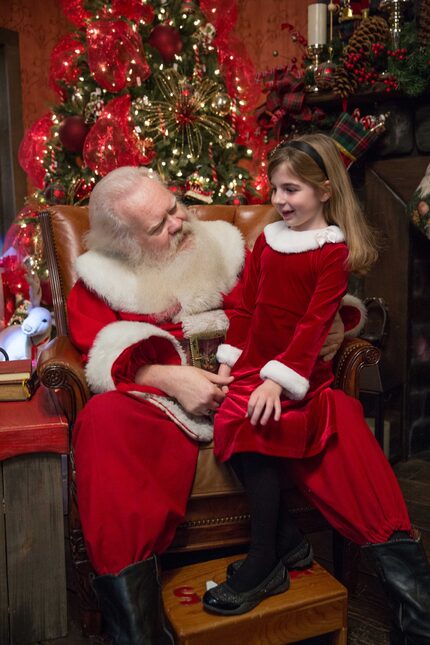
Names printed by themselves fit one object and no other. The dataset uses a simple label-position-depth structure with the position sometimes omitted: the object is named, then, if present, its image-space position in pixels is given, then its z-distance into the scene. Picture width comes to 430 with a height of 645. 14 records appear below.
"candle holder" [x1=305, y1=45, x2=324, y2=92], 3.06
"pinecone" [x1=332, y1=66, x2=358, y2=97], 2.92
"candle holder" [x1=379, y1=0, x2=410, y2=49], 2.77
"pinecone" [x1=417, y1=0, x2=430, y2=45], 2.67
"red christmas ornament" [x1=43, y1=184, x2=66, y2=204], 3.29
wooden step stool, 1.45
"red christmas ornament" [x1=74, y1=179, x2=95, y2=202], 3.34
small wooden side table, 1.68
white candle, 3.01
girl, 1.58
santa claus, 1.49
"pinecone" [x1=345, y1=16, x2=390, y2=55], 2.83
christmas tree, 3.14
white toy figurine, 2.96
